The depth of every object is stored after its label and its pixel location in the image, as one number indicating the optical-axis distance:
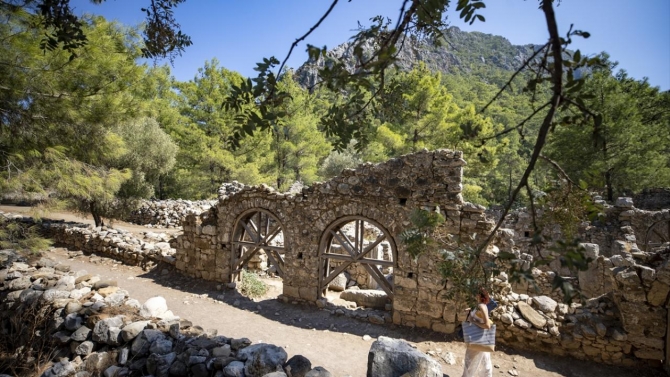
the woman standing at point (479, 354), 4.41
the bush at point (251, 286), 8.85
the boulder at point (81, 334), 4.62
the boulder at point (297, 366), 3.45
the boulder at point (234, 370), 3.47
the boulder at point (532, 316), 5.82
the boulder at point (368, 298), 7.96
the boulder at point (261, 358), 3.50
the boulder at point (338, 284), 9.71
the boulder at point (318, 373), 3.28
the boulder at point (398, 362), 3.31
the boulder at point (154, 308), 5.17
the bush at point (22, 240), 6.03
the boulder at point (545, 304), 6.03
